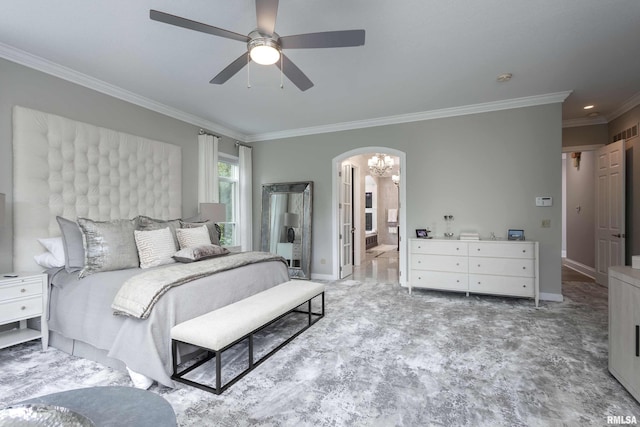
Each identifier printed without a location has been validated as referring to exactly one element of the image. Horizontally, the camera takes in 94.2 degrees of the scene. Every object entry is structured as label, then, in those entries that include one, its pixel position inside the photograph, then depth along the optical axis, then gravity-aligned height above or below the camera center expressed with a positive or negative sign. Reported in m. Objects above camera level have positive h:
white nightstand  2.44 -0.78
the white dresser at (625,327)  1.89 -0.77
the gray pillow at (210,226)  3.80 -0.19
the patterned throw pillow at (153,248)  3.02 -0.36
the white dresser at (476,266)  3.94 -0.75
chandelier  7.48 +1.26
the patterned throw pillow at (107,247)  2.74 -0.32
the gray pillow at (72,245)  2.78 -0.31
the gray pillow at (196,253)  3.13 -0.44
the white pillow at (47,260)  2.85 -0.46
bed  2.14 -0.05
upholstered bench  2.00 -0.82
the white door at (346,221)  5.64 -0.16
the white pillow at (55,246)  2.87 -0.32
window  5.62 +0.39
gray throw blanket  2.08 -0.53
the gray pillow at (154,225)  3.32 -0.14
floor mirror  5.57 -0.20
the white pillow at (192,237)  3.52 -0.29
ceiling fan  1.85 +1.19
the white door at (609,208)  4.44 +0.09
